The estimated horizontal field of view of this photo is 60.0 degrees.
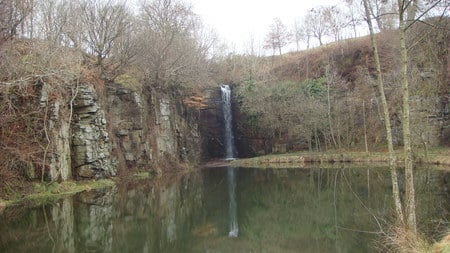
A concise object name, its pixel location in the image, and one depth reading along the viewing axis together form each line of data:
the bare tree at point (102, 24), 27.95
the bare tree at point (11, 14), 16.50
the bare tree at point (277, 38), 64.81
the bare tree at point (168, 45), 32.44
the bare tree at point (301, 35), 62.38
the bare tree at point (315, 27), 57.03
